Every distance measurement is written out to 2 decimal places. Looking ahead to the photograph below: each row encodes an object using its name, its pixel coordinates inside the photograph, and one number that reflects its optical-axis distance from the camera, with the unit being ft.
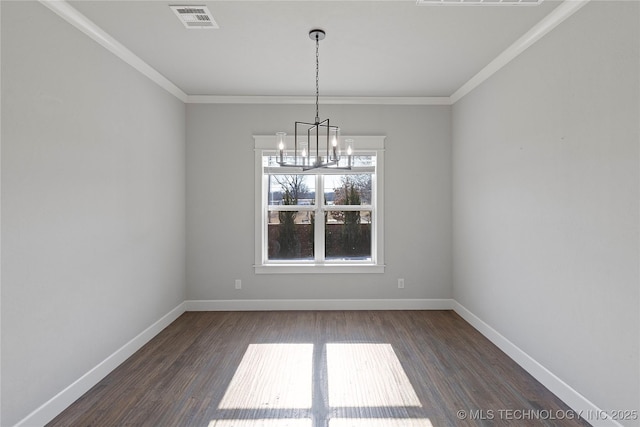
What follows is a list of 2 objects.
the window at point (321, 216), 14.87
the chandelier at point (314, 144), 8.95
